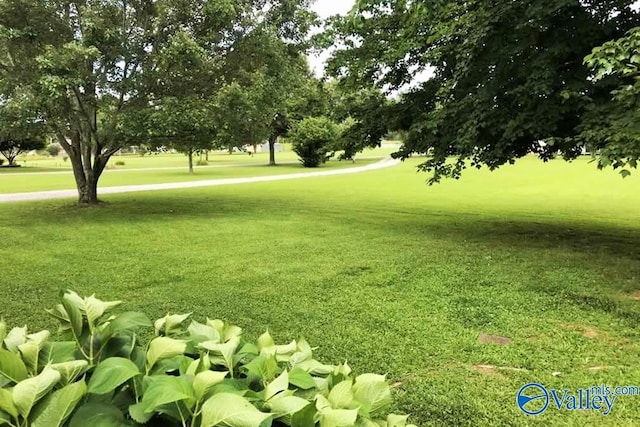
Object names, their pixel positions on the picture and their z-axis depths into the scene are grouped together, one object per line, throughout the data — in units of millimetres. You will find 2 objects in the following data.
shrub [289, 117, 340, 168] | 36562
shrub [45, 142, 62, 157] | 63859
